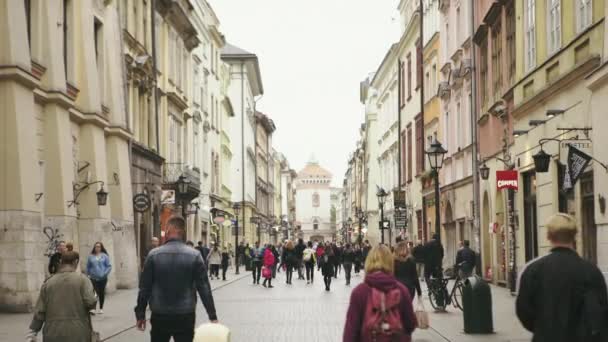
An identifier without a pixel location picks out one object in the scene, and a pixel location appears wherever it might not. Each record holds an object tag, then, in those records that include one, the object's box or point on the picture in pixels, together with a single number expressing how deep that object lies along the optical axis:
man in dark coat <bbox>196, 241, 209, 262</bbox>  41.94
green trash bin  18.27
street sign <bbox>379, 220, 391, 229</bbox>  52.89
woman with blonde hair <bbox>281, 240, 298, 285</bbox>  43.26
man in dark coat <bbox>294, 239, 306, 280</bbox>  45.16
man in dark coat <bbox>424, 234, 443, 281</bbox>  24.69
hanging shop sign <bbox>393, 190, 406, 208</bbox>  48.18
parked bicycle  23.73
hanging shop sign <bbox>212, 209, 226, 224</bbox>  55.25
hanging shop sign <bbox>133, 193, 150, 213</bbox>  34.12
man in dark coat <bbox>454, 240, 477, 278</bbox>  28.73
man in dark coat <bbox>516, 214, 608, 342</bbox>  7.33
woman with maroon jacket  7.98
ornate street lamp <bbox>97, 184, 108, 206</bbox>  30.11
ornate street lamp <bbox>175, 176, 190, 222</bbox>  39.22
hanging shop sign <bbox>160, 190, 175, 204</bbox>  39.19
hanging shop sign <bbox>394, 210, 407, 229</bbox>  44.84
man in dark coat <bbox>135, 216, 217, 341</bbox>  10.00
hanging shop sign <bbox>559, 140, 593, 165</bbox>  19.50
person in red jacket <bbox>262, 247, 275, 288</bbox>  39.19
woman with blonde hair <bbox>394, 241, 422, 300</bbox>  17.17
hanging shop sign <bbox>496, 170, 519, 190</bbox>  27.08
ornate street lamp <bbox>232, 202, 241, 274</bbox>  54.25
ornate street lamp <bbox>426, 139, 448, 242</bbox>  25.39
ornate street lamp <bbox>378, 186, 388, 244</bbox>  51.19
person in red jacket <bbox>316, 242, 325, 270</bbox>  47.48
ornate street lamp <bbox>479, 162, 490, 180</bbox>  31.80
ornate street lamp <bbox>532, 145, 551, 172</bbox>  20.88
